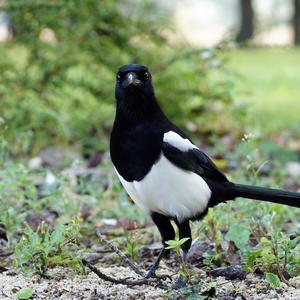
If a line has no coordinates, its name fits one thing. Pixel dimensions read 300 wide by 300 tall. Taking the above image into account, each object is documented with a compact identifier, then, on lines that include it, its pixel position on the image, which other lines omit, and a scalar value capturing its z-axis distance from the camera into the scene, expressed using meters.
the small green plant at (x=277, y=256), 5.49
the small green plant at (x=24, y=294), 5.19
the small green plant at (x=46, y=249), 5.48
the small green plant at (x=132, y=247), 6.16
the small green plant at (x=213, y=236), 6.09
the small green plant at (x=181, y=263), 4.91
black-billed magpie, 5.47
